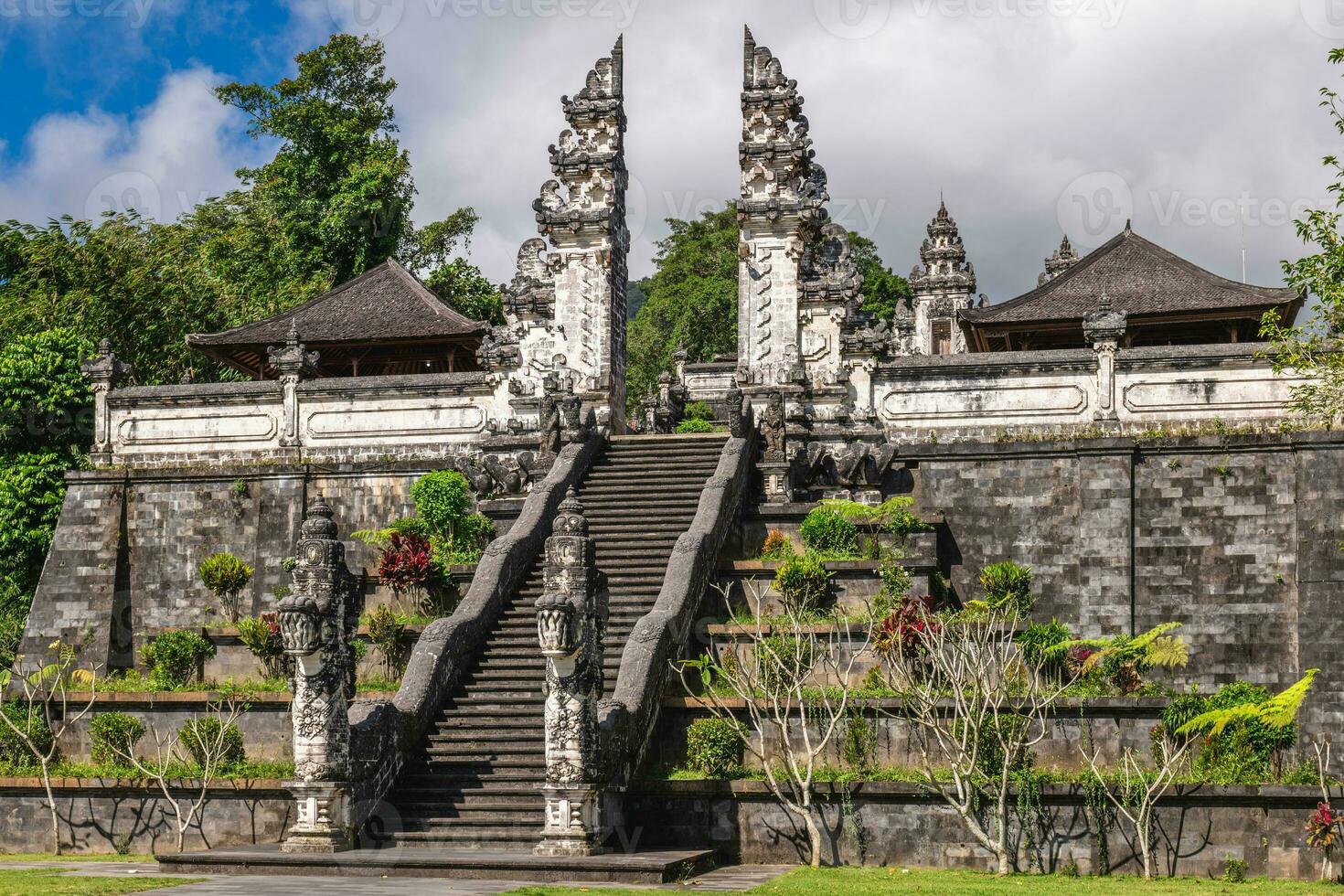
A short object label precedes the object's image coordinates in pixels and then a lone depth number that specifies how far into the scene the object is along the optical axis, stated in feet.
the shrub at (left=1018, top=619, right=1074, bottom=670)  67.67
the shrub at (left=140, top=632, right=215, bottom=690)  73.26
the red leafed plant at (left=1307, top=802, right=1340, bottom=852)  57.77
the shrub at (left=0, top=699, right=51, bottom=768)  68.54
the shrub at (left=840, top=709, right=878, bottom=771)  63.67
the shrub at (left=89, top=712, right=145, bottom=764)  67.46
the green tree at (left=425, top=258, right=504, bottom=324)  150.71
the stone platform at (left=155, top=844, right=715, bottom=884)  53.26
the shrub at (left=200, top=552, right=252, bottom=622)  83.92
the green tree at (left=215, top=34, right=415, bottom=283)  147.84
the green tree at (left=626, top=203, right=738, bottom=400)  180.86
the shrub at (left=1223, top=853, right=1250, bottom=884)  58.23
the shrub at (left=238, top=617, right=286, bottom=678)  72.69
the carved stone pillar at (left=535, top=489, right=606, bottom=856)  56.18
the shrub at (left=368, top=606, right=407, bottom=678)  72.43
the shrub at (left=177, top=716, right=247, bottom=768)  65.82
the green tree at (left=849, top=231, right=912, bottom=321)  187.32
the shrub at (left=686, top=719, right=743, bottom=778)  63.82
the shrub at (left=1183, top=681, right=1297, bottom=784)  62.34
